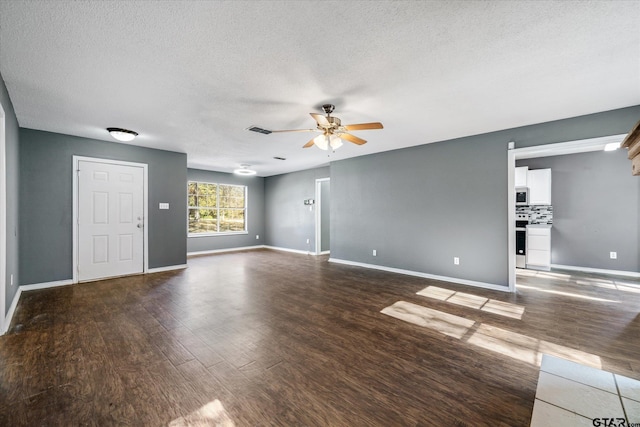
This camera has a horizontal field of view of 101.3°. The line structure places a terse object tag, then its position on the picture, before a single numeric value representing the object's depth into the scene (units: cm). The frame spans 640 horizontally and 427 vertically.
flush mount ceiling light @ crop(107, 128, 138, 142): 405
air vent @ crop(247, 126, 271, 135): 400
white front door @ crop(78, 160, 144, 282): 462
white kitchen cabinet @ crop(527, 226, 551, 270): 543
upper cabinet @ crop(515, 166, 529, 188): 568
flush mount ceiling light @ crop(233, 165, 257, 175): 745
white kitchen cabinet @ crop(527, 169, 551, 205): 556
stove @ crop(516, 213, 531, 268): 569
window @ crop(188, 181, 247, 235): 797
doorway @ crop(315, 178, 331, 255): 779
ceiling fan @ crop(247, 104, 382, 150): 295
